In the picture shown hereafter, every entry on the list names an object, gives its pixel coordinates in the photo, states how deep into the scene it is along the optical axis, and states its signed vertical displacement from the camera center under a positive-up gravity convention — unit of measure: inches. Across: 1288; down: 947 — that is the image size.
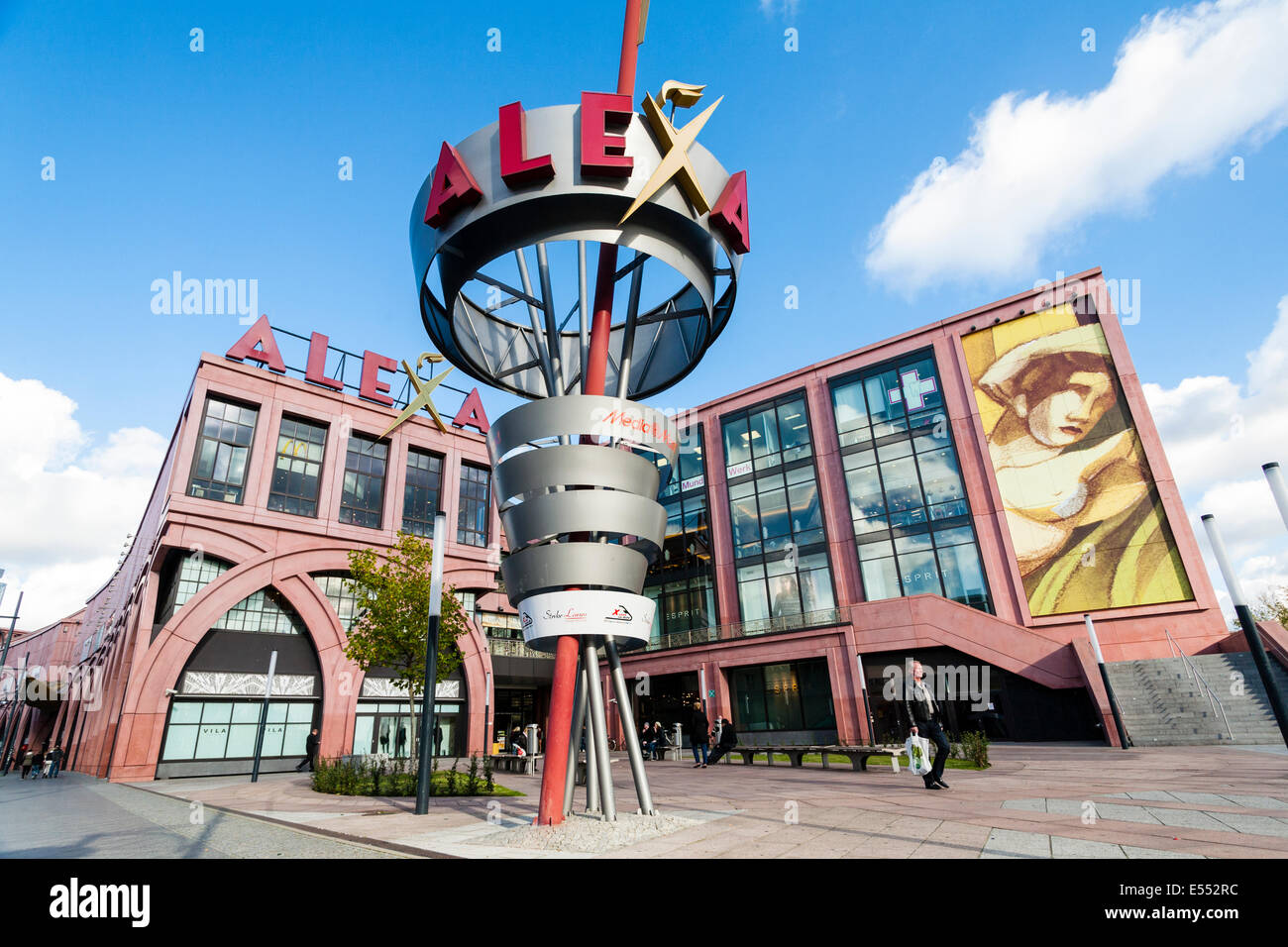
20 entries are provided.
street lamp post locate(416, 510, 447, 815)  523.2 +39.7
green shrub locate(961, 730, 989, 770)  732.7 -67.2
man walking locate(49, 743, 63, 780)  1288.1 -30.4
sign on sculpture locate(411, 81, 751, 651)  430.6 +322.5
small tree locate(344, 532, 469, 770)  885.8 +134.4
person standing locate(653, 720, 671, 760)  1246.7 -67.6
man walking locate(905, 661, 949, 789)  540.1 -38.0
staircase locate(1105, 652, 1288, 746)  867.4 -37.1
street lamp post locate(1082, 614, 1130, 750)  896.3 -39.0
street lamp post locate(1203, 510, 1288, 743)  450.3 +35.3
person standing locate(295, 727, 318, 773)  1221.7 -35.0
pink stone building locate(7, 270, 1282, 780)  1167.0 +302.2
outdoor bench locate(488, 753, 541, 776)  1053.8 -74.6
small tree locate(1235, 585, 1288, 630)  2126.4 +201.7
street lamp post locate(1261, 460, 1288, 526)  401.4 +112.1
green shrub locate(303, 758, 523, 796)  684.7 -61.1
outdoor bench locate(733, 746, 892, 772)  774.1 -69.8
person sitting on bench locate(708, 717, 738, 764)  956.0 -50.5
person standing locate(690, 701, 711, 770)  939.3 -39.6
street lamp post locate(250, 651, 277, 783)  892.6 -0.8
